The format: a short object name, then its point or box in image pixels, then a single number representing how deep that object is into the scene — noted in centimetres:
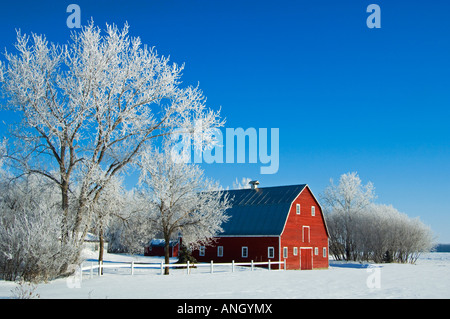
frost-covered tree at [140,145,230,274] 3228
